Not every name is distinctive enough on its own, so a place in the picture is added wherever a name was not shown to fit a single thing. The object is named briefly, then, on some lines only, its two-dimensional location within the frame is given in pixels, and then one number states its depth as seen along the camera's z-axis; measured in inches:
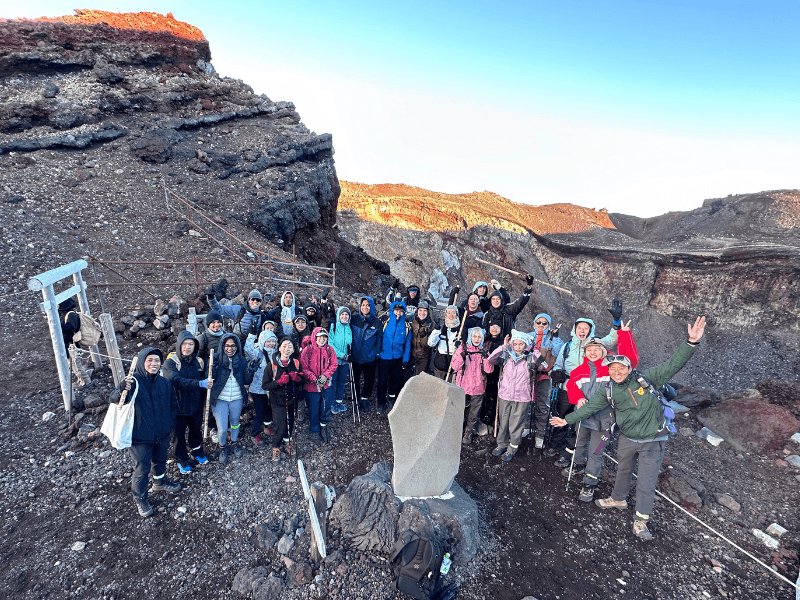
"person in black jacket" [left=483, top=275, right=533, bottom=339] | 288.5
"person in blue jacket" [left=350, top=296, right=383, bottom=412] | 281.6
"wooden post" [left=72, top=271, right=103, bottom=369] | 291.1
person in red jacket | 225.9
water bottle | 186.8
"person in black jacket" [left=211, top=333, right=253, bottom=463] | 227.3
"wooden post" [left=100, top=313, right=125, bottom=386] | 266.7
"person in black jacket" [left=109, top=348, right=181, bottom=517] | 187.0
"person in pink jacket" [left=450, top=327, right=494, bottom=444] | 255.0
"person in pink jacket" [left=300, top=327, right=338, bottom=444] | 247.0
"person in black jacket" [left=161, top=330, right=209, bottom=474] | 207.9
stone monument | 212.5
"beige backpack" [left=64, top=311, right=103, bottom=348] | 274.5
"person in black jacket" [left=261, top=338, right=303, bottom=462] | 232.1
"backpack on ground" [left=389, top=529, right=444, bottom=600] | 174.6
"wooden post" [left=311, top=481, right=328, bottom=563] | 186.2
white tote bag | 181.2
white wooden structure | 234.3
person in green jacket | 199.5
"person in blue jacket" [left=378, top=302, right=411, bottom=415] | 285.0
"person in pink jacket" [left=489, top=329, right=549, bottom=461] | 243.6
